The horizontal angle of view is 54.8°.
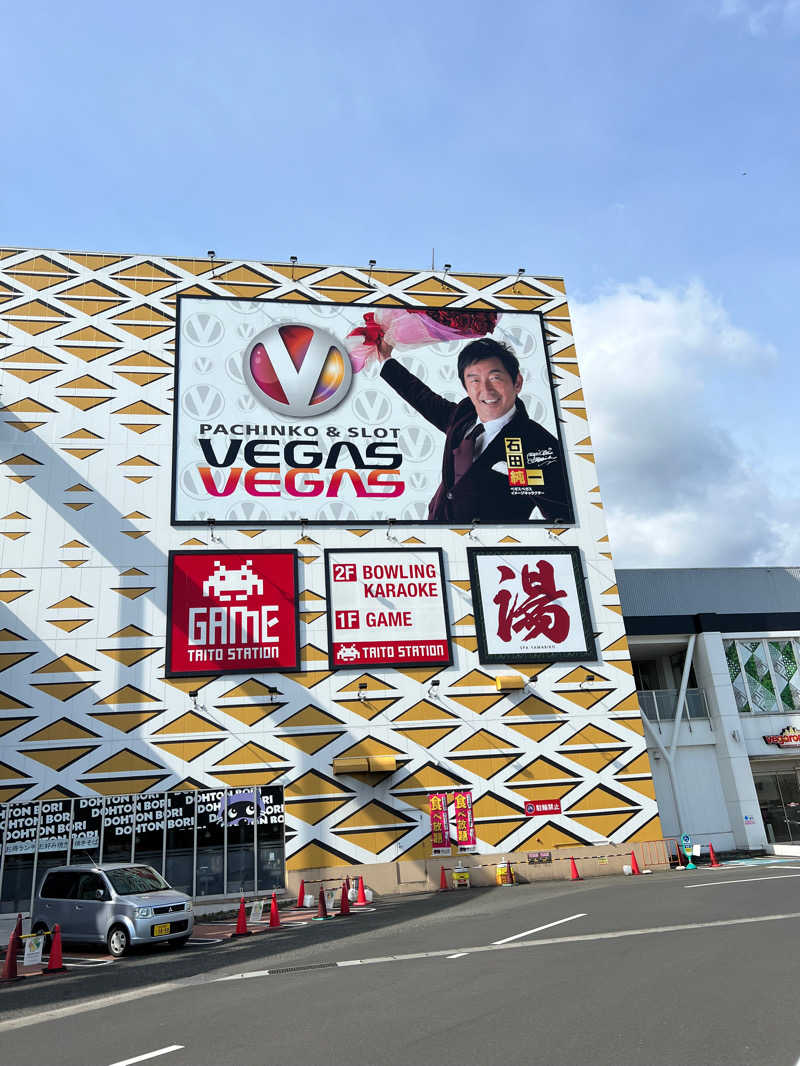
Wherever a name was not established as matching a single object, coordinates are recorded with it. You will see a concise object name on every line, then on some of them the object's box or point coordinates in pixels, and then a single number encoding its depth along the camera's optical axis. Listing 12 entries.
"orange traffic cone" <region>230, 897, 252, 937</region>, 16.58
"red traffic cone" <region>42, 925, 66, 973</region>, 13.53
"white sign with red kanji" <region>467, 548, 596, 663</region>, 27.23
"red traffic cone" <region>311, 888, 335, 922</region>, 18.92
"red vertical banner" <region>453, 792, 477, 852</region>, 24.86
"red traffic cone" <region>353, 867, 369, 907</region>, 21.38
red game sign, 25.25
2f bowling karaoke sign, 26.16
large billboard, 27.81
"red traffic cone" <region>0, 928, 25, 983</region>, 12.82
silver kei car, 14.88
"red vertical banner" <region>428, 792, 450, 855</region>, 24.67
